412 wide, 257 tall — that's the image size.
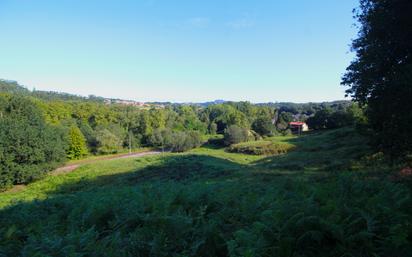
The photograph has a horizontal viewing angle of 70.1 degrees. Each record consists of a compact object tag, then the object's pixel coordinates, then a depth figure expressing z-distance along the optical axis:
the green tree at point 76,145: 52.20
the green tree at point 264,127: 71.81
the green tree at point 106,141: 58.30
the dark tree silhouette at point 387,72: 9.89
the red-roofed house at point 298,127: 76.62
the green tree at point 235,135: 62.44
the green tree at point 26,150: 32.47
